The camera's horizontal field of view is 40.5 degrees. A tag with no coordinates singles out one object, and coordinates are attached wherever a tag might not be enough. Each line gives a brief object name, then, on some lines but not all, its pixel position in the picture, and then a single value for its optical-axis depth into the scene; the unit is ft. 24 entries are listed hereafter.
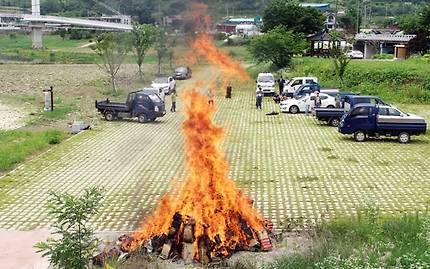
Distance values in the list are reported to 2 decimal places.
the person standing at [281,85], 123.03
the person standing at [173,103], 103.20
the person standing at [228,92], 122.52
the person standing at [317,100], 98.73
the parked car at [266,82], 124.98
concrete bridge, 259.58
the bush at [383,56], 178.03
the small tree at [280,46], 146.37
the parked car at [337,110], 87.56
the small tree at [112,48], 119.85
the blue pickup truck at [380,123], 74.69
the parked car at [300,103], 100.42
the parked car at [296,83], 118.68
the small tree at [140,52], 116.37
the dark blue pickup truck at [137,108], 91.91
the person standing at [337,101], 95.57
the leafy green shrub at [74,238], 31.71
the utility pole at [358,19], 283.67
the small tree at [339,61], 130.93
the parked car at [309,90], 106.22
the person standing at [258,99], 105.91
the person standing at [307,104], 101.35
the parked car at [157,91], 104.58
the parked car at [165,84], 120.67
